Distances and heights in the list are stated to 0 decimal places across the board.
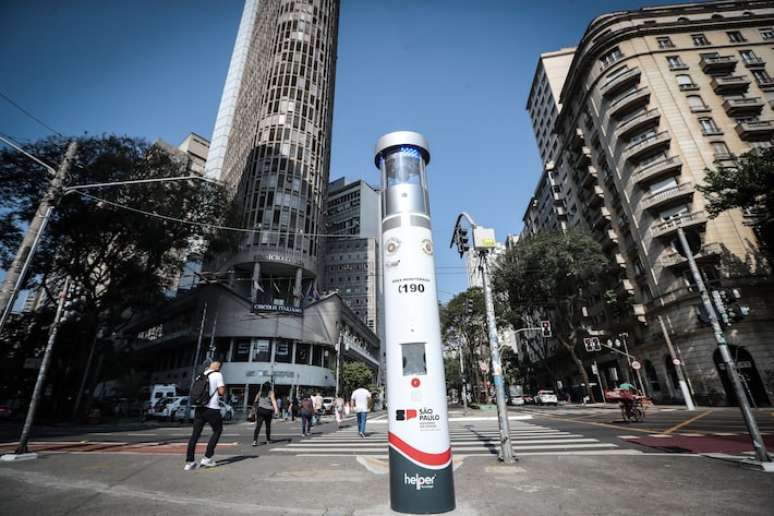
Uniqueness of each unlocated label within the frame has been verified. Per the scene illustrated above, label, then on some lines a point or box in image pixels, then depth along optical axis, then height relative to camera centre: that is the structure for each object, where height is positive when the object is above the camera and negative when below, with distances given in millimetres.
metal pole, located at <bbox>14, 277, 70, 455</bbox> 7648 +830
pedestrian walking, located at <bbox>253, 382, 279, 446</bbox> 10469 -208
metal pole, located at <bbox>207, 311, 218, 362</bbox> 37719 +8246
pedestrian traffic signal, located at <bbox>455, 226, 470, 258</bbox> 9625 +4030
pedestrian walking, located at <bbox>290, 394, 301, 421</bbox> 26953 -597
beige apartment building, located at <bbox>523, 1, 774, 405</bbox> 25750 +19787
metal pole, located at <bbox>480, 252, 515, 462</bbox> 6855 +503
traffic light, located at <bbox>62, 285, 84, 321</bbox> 29094 +7879
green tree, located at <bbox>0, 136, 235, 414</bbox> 23234 +12439
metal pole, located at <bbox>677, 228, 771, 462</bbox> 5845 +422
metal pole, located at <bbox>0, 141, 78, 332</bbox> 7918 +3952
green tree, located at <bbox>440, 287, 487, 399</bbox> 43750 +9162
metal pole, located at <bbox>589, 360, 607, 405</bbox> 37844 +2211
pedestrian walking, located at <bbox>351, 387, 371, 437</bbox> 12438 -121
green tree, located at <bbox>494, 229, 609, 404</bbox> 34156 +11648
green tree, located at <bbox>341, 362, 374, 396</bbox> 46688 +3112
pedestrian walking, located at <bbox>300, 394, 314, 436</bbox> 13703 -401
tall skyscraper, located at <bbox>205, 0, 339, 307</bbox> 43375 +33366
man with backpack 6435 +10
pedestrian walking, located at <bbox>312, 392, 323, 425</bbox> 20391 -285
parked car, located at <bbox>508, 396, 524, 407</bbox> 49806 -654
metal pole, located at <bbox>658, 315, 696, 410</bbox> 22953 +1860
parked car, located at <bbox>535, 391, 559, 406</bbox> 40469 -324
